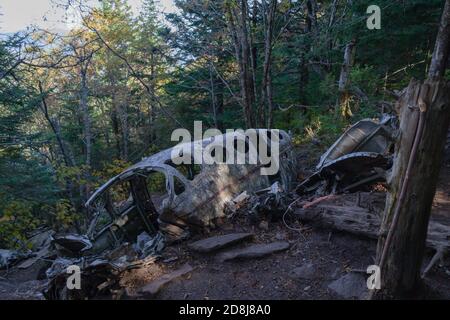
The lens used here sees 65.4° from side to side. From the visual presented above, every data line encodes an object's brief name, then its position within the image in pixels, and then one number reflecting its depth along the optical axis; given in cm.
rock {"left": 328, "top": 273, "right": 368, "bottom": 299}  461
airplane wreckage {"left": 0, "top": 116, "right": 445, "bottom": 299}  581
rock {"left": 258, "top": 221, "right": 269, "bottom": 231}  707
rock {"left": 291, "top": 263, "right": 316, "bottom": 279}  538
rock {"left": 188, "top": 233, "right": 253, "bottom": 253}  629
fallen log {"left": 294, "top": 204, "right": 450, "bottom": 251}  506
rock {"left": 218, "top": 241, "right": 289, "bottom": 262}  608
